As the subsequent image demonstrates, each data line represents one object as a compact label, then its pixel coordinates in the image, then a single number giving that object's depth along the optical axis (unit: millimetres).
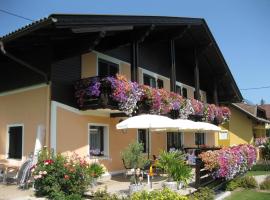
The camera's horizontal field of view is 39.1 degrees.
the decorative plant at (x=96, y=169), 11357
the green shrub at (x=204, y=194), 9773
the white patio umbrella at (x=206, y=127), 15345
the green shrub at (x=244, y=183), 13895
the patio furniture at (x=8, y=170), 12297
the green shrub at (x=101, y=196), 8345
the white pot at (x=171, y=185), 10275
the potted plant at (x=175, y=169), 10516
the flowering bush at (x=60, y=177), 9609
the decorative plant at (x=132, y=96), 12664
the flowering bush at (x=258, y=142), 30203
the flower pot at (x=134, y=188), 9820
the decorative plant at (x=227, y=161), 11767
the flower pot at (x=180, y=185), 10641
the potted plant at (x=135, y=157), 10211
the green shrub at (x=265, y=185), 13820
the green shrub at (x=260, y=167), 21653
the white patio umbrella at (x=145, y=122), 11331
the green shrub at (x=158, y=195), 6433
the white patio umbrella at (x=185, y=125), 13003
